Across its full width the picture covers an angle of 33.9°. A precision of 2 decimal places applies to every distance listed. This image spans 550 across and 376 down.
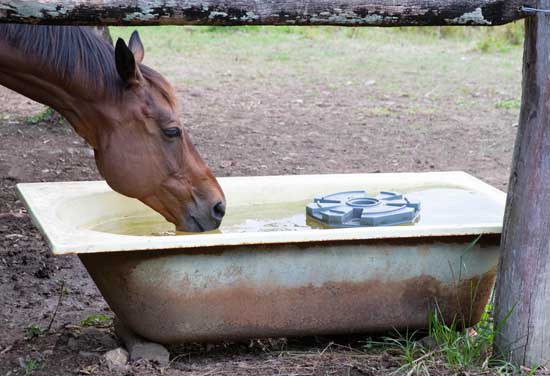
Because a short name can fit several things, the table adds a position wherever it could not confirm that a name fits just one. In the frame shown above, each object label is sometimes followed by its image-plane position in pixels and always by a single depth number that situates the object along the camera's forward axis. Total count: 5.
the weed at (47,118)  6.96
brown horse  3.70
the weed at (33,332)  3.61
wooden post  2.94
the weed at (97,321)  3.76
